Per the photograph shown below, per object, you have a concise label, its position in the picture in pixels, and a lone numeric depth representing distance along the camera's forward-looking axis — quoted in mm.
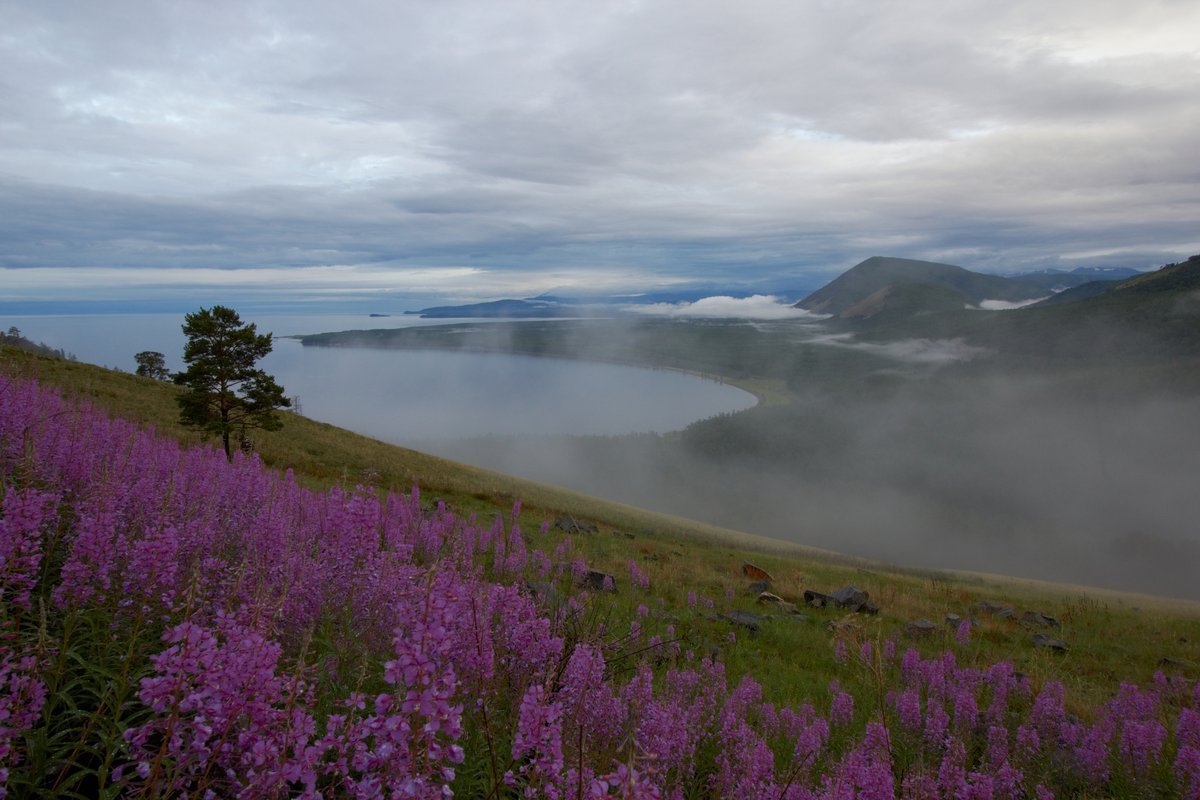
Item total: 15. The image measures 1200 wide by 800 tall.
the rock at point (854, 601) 18594
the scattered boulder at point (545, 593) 7676
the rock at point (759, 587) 19556
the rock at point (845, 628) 13180
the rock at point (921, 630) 15623
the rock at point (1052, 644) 16688
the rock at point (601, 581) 13117
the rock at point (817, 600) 18828
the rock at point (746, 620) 13570
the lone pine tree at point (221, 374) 27609
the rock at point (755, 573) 23531
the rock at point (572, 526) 25297
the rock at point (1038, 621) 19859
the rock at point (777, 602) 17062
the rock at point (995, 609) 21078
